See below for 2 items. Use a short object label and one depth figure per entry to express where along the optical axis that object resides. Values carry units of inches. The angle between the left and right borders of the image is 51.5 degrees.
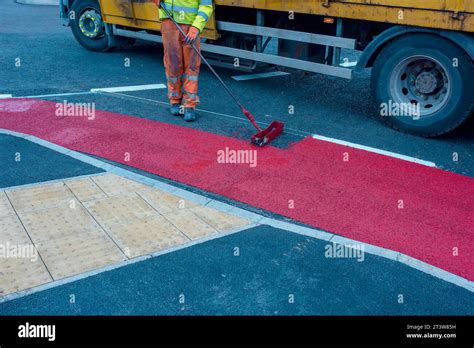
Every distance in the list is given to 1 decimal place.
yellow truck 234.7
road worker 259.1
